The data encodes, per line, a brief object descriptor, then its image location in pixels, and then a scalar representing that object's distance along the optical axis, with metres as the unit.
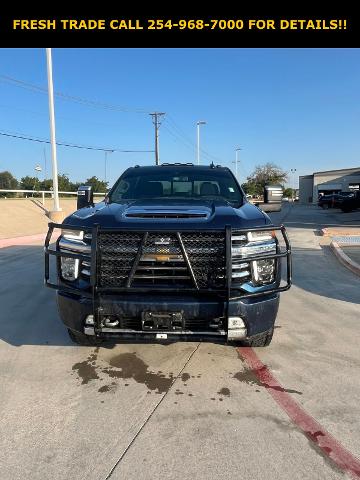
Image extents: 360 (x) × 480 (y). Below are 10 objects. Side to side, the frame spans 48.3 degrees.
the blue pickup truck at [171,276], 3.22
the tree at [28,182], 76.86
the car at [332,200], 37.24
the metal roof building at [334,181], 66.25
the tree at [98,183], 78.93
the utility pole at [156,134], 48.88
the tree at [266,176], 103.00
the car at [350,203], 32.69
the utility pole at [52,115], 22.05
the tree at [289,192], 113.78
